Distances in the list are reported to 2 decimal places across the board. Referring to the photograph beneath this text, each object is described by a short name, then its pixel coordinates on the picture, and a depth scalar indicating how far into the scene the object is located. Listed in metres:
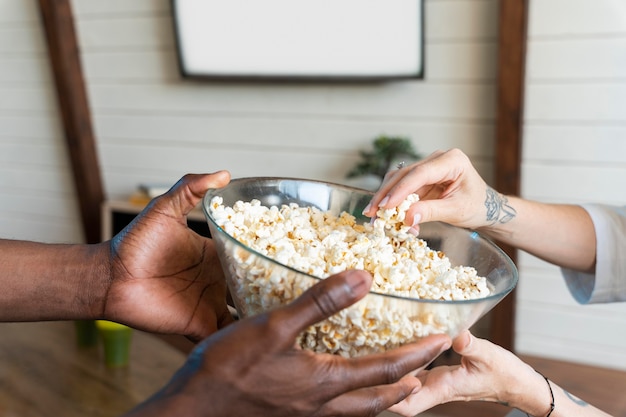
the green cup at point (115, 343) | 2.01
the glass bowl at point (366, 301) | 0.71
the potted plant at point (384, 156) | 2.18
